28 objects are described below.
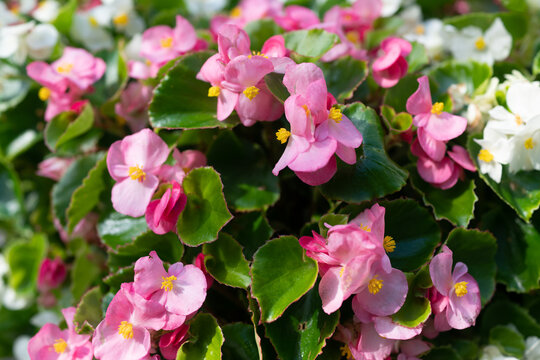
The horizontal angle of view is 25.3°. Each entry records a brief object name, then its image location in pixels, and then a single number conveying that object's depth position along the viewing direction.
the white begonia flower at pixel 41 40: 0.62
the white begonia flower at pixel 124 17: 0.66
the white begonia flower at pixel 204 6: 0.70
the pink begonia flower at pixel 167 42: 0.57
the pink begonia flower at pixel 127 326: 0.50
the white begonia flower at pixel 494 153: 0.53
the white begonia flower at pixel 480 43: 0.61
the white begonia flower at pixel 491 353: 0.55
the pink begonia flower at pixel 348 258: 0.48
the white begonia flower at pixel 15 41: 0.61
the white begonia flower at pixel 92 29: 0.65
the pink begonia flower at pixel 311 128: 0.49
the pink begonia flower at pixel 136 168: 0.52
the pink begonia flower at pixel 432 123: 0.53
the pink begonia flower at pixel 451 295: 0.50
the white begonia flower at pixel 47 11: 0.68
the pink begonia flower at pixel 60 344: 0.52
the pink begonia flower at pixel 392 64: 0.55
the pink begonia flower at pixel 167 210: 0.51
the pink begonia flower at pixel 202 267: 0.52
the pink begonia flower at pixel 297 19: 0.61
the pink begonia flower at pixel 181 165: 0.53
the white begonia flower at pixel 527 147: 0.53
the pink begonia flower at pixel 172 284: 0.50
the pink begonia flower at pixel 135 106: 0.59
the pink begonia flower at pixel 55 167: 0.60
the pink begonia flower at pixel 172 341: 0.50
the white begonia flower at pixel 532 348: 0.55
